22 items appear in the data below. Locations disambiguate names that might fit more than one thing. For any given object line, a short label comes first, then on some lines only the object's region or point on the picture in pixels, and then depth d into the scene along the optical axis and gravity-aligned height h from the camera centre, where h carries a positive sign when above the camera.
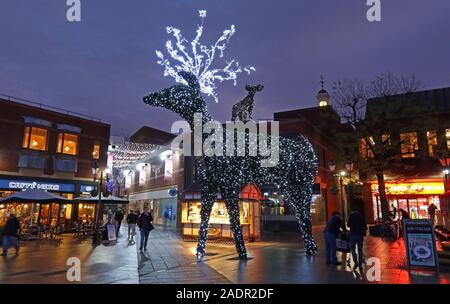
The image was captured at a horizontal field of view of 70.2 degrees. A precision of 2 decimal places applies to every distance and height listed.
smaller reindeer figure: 10.73 +3.49
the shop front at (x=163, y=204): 29.48 +0.77
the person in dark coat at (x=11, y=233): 11.69 -0.82
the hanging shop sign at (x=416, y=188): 25.22 +1.91
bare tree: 18.78 +4.00
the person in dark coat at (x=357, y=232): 9.09 -0.56
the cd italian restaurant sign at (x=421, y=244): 8.61 -0.87
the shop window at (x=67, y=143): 23.34 +4.95
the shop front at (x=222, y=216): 16.61 -0.25
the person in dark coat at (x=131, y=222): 17.00 -0.56
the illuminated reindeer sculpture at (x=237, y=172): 9.55 +1.24
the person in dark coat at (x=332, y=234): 9.44 -0.66
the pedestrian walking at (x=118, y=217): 18.89 -0.33
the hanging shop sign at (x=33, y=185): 20.67 +1.74
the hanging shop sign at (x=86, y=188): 24.24 +1.75
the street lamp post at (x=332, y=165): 17.05 +2.46
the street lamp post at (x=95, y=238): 15.30 -1.26
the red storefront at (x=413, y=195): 25.35 +1.37
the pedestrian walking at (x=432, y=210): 19.84 +0.14
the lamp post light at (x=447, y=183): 15.85 +1.82
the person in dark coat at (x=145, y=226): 13.12 -0.59
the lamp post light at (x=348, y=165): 18.72 +2.74
